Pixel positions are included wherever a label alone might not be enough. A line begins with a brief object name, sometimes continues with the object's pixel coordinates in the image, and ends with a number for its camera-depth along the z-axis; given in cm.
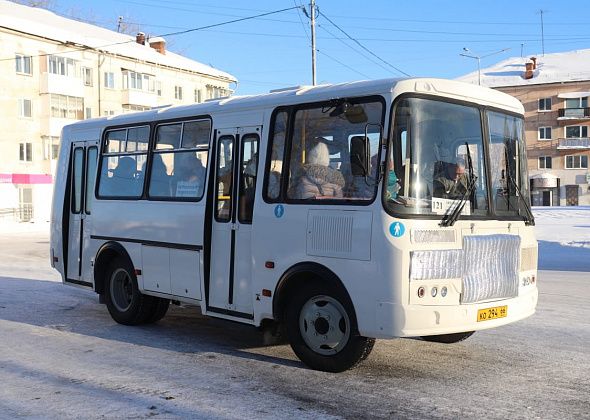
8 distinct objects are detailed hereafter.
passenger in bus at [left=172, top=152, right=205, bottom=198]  818
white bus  617
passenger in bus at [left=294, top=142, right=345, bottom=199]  664
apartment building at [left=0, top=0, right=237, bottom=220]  4641
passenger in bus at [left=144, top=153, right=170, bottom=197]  872
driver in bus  640
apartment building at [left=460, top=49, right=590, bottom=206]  6725
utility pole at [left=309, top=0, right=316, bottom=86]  3319
